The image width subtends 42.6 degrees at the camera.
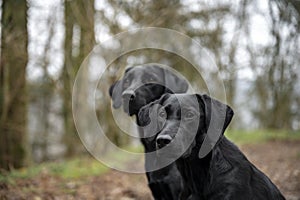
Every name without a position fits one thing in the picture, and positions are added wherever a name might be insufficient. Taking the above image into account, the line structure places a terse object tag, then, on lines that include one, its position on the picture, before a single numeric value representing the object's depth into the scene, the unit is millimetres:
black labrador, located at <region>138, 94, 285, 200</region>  3820
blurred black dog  5238
